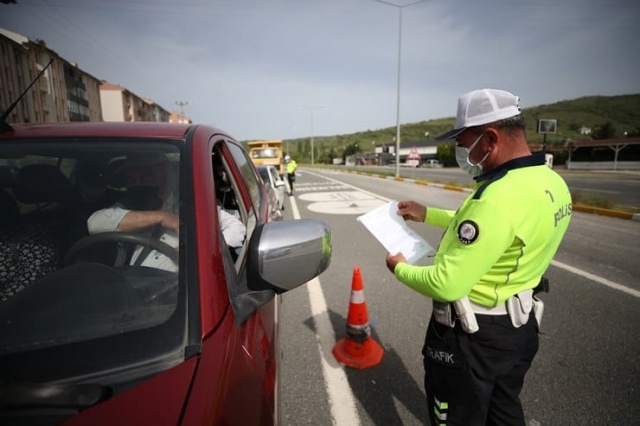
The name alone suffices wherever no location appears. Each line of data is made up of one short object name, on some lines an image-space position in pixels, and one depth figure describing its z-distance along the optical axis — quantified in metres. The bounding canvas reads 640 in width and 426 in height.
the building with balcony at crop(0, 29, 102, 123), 25.81
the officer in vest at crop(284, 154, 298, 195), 14.97
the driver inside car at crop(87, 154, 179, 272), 1.24
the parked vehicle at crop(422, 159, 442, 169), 67.81
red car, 0.82
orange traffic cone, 2.69
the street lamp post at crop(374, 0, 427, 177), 21.73
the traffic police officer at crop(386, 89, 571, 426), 1.26
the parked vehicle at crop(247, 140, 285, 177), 22.28
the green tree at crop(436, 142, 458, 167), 69.88
